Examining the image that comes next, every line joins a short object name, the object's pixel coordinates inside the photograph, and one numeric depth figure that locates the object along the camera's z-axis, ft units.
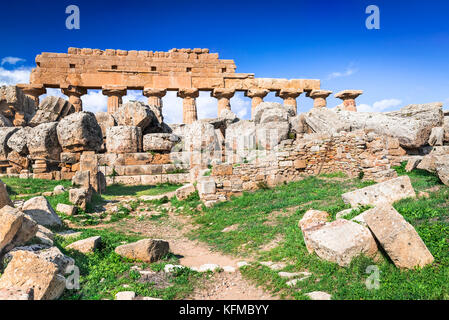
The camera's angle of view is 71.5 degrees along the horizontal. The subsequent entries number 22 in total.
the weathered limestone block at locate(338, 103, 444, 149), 39.83
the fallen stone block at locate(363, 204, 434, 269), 11.10
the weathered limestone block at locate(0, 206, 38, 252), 12.23
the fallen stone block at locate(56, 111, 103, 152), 39.25
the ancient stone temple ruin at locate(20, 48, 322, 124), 73.56
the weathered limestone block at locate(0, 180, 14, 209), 15.99
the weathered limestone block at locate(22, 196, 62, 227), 19.89
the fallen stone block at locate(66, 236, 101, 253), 15.66
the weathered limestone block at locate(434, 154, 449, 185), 20.36
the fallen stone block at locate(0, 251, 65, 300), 9.70
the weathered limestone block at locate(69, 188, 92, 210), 26.71
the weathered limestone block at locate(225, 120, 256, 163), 43.35
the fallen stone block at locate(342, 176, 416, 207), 17.84
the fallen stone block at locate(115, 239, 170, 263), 15.37
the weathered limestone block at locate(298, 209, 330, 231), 16.51
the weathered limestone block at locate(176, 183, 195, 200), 31.82
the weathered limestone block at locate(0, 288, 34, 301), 8.64
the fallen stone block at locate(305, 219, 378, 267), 12.03
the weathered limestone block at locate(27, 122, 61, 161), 39.52
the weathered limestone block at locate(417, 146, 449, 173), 28.35
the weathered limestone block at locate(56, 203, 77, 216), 25.29
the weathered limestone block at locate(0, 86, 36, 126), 55.21
